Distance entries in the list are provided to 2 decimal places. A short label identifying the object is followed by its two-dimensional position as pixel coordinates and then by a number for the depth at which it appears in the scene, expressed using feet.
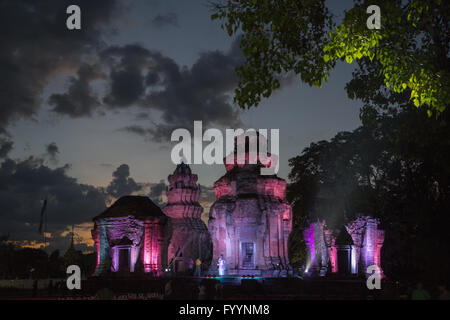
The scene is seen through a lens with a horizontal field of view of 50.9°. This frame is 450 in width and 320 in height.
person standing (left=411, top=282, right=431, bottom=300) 38.81
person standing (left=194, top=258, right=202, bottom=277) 121.80
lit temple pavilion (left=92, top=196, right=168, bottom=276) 128.77
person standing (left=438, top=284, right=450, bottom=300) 39.33
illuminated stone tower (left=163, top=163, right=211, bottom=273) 176.35
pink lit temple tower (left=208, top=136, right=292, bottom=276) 117.91
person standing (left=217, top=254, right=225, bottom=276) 116.78
